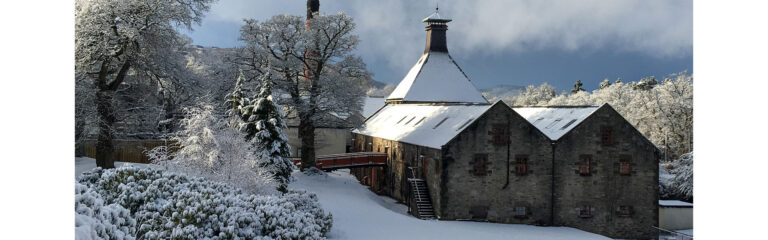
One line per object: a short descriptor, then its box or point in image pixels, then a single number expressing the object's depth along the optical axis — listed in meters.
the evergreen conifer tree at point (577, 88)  95.45
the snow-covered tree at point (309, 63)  38.81
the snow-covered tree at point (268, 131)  29.91
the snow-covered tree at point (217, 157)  24.03
